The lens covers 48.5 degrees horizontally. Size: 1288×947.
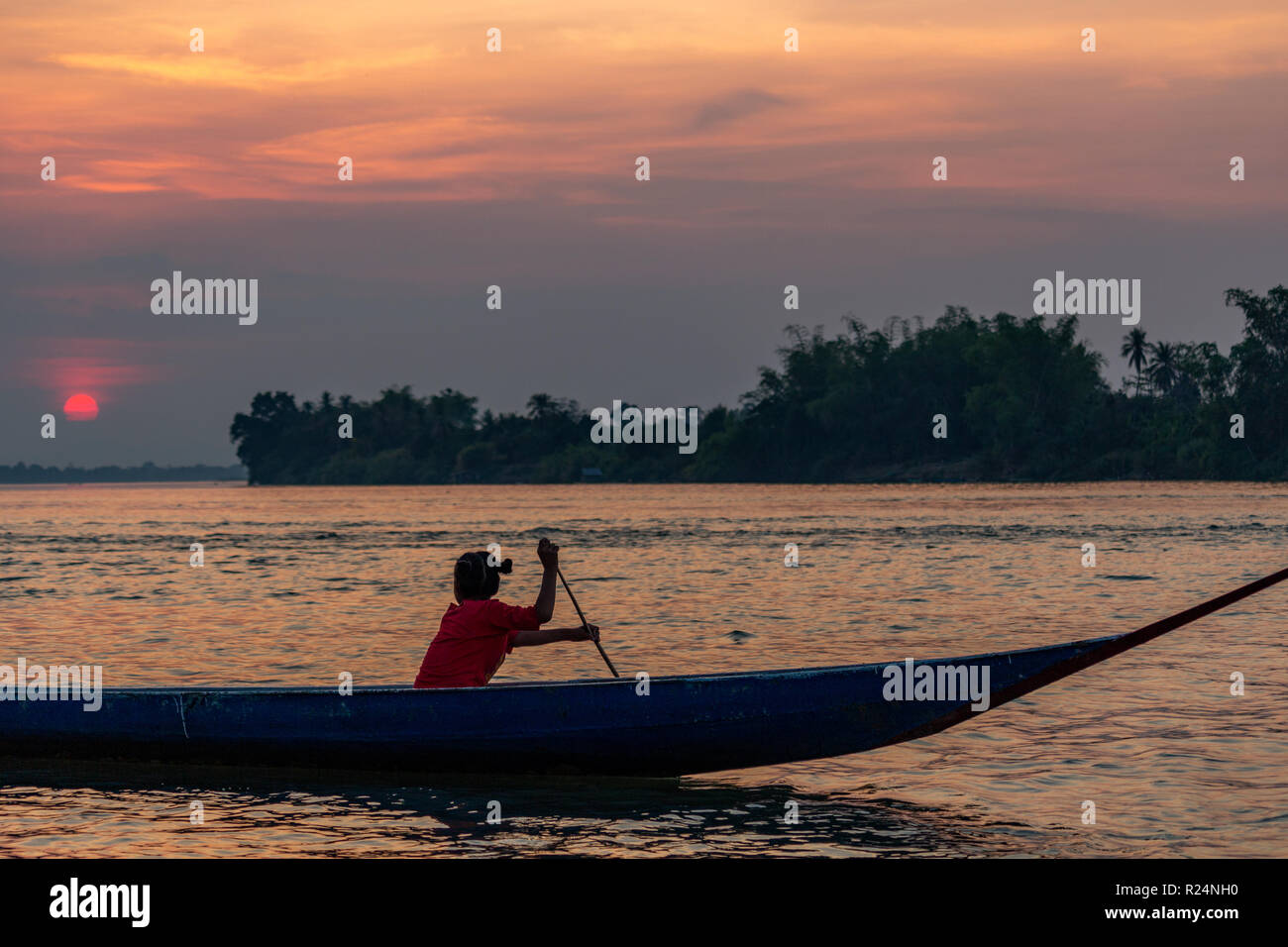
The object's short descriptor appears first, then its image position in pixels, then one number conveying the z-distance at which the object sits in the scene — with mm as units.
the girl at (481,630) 9523
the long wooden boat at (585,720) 9445
